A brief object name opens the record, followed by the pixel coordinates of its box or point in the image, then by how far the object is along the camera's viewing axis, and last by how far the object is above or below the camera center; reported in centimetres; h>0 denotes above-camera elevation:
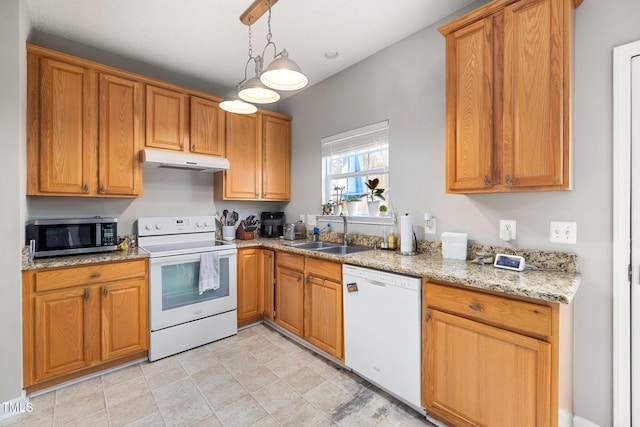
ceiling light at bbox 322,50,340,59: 270 +148
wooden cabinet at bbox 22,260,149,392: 198 -79
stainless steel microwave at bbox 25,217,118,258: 219 -19
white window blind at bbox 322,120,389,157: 272 +74
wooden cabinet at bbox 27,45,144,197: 220 +68
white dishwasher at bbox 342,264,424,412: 179 -78
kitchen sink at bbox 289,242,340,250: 301 -34
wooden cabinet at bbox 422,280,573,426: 130 -73
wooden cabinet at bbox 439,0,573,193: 151 +65
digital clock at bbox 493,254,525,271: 168 -29
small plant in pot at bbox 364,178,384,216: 272 +16
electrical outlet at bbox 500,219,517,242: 189 -11
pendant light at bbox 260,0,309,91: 160 +79
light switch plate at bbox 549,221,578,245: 167 -11
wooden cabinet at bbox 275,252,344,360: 233 -77
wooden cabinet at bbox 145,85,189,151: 274 +89
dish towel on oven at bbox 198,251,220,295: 267 -55
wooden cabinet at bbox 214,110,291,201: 327 +64
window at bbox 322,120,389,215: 277 +52
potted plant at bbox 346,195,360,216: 297 +8
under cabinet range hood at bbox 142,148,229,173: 261 +49
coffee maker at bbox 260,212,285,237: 360 -15
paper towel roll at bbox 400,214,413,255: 226 -17
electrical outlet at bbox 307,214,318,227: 342 -9
